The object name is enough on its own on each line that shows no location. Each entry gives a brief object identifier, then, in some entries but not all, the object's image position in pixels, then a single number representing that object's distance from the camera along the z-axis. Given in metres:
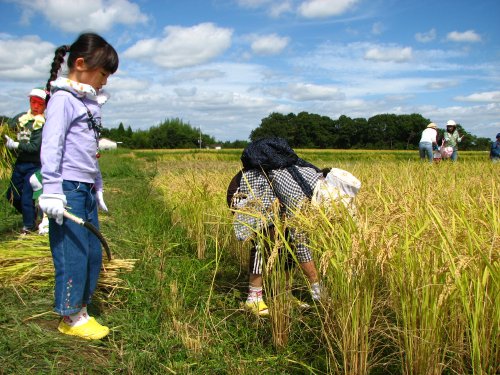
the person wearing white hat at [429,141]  10.12
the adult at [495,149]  11.01
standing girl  2.06
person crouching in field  2.65
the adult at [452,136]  10.12
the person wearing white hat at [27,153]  4.21
